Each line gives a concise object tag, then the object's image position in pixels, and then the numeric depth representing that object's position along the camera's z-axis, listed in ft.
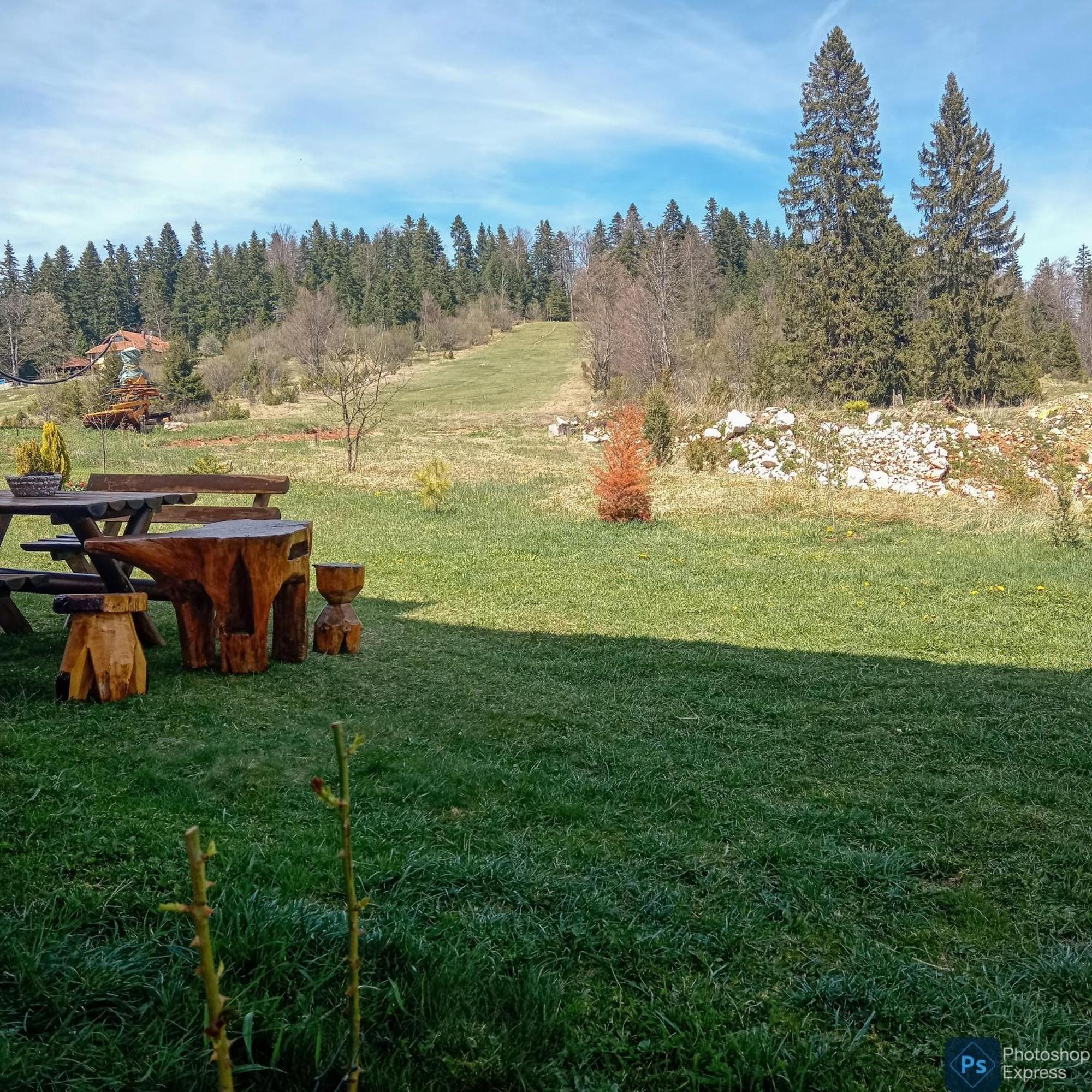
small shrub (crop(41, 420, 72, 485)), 39.09
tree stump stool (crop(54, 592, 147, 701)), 10.62
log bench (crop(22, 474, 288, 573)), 17.34
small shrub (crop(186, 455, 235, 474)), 49.90
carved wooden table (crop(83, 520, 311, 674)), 12.31
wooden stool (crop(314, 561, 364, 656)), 14.48
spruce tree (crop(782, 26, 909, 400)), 90.53
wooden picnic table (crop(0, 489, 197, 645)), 12.68
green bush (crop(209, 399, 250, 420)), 93.09
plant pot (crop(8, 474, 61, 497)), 14.17
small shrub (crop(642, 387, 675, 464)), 51.13
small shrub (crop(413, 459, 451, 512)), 37.32
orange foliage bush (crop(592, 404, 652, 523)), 34.22
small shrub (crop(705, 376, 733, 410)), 67.10
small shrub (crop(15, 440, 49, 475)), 39.96
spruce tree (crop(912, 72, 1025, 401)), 87.66
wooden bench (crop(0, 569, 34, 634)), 14.08
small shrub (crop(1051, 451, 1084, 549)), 29.35
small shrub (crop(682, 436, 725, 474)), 50.70
